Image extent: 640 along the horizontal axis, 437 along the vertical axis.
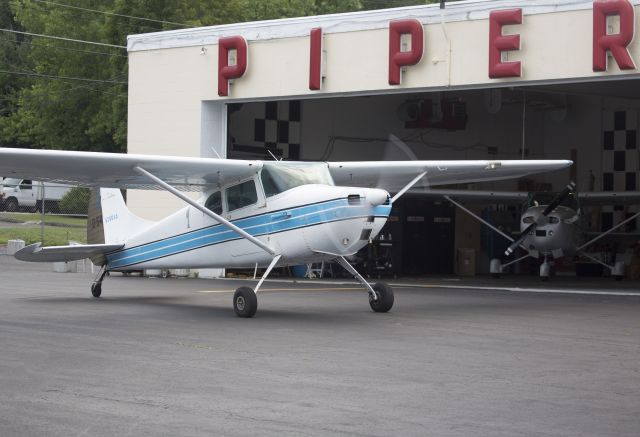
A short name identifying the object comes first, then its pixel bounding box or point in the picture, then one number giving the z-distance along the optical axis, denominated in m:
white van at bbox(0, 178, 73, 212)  48.28
